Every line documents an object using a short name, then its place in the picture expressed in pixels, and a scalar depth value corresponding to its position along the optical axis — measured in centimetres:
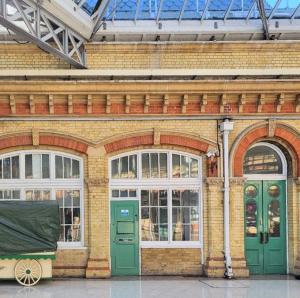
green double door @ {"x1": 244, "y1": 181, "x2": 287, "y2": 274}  1499
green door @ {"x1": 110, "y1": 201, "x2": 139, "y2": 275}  1465
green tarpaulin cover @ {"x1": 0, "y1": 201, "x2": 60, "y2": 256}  1318
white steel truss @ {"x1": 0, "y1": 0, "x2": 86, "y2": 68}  1181
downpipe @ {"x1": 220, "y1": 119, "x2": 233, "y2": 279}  1430
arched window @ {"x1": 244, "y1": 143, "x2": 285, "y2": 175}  1520
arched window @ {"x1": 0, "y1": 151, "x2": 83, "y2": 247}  1463
